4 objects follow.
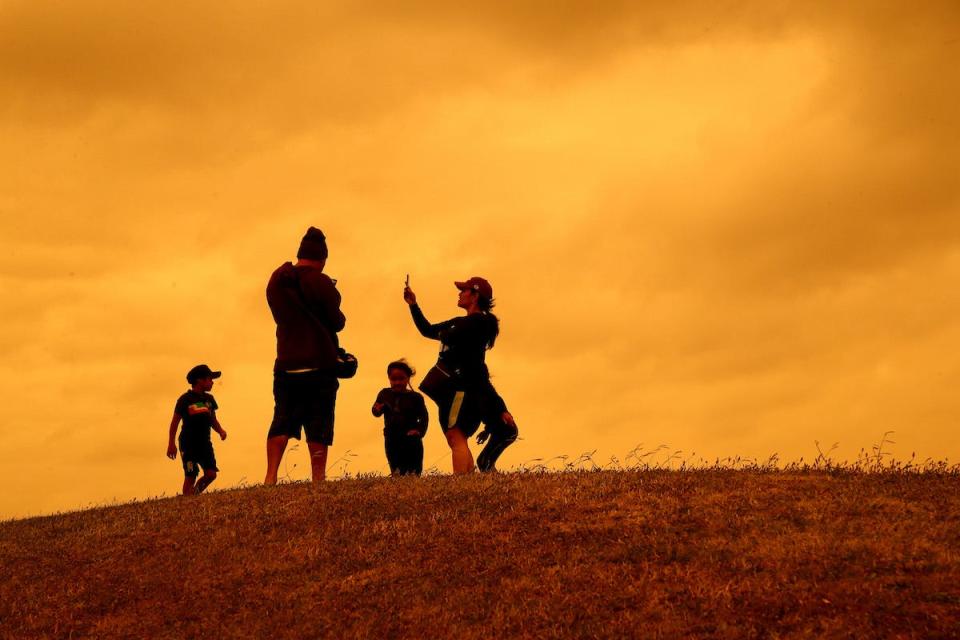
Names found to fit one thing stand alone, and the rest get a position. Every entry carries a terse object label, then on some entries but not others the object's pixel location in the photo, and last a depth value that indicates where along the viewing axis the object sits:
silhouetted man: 15.25
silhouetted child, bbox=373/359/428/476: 16.33
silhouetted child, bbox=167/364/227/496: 18.09
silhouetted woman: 15.24
